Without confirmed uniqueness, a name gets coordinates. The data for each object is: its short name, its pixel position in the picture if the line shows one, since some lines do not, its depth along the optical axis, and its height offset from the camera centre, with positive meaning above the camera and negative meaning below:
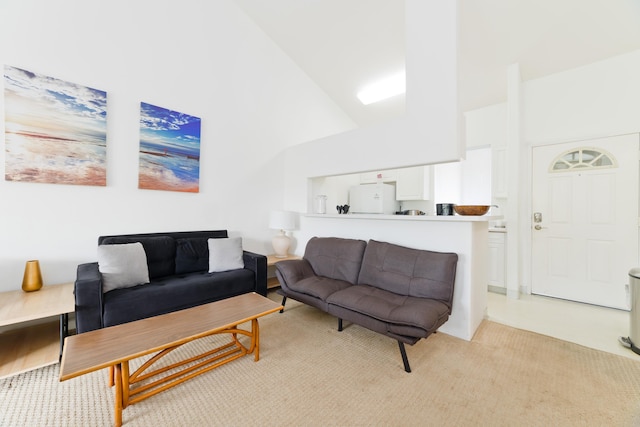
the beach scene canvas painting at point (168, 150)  2.84 +0.75
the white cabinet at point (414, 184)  4.26 +0.52
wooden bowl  2.30 +0.05
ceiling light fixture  3.95 +2.04
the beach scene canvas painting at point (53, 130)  2.17 +0.76
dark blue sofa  1.93 -0.65
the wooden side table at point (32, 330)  1.69 -0.96
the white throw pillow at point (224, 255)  2.90 -0.47
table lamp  3.70 -0.17
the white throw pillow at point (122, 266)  2.20 -0.46
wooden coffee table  1.33 -0.73
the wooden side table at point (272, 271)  3.45 -0.87
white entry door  2.88 -0.06
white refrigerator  4.41 +0.28
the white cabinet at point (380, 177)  4.68 +0.70
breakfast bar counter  2.30 -0.28
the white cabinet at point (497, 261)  3.55 -0.65
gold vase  2.10 -0.52
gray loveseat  1.90 -0.69
